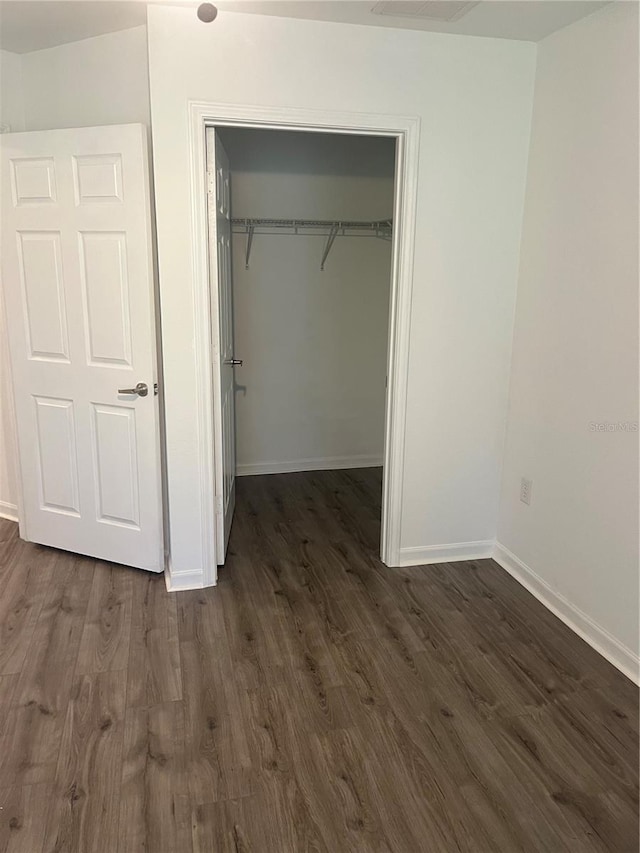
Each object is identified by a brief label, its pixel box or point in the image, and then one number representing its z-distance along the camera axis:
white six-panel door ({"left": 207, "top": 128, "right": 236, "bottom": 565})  2.71
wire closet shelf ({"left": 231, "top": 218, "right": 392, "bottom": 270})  4.19
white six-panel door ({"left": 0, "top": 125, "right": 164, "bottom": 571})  2.72
